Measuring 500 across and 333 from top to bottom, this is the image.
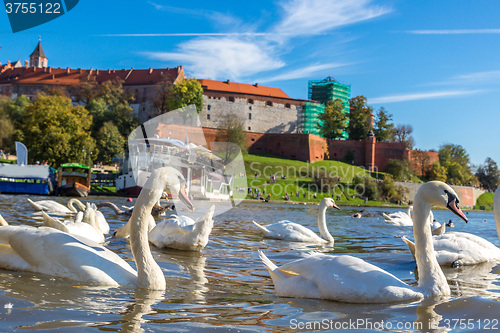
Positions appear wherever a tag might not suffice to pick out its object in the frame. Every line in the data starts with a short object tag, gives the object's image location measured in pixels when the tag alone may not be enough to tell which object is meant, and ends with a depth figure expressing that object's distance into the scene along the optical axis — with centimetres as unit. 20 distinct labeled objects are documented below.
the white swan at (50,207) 1546
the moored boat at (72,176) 3819
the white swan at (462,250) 745
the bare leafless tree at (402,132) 9985
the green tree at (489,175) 11269
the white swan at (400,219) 1970
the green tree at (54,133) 5206
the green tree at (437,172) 8506
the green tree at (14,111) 6989
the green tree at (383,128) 9419
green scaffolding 10000
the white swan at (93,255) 446
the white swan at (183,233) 784
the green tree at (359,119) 9475
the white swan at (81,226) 645
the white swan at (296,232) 1074
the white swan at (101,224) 938
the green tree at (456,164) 9112
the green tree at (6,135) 6197
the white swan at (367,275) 428
